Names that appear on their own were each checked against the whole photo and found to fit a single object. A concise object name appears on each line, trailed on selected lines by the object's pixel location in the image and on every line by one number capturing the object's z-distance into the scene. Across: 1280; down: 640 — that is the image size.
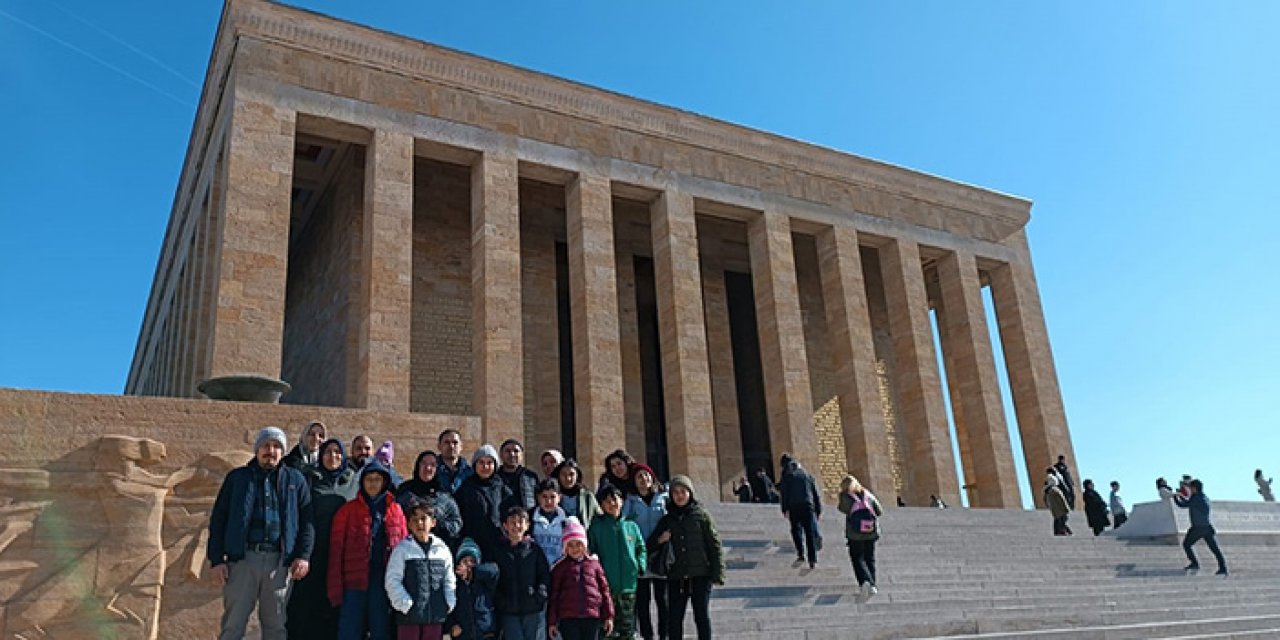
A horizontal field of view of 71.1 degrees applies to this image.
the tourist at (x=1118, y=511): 15.72
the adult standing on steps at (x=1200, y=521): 11.38
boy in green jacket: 5.66
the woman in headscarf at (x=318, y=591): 5.18
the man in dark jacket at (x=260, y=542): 4.93
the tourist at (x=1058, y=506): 14.42
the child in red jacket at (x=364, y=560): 4.85
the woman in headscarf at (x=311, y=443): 5.63
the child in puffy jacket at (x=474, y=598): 4.99
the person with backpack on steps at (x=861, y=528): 8.29
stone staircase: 7.57
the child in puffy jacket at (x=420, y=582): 4.75
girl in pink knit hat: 5.21
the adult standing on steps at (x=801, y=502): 9.48
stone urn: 8.93
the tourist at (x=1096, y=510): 14.83
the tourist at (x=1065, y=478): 15.92
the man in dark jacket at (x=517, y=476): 5.85
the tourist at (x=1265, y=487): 19.09
